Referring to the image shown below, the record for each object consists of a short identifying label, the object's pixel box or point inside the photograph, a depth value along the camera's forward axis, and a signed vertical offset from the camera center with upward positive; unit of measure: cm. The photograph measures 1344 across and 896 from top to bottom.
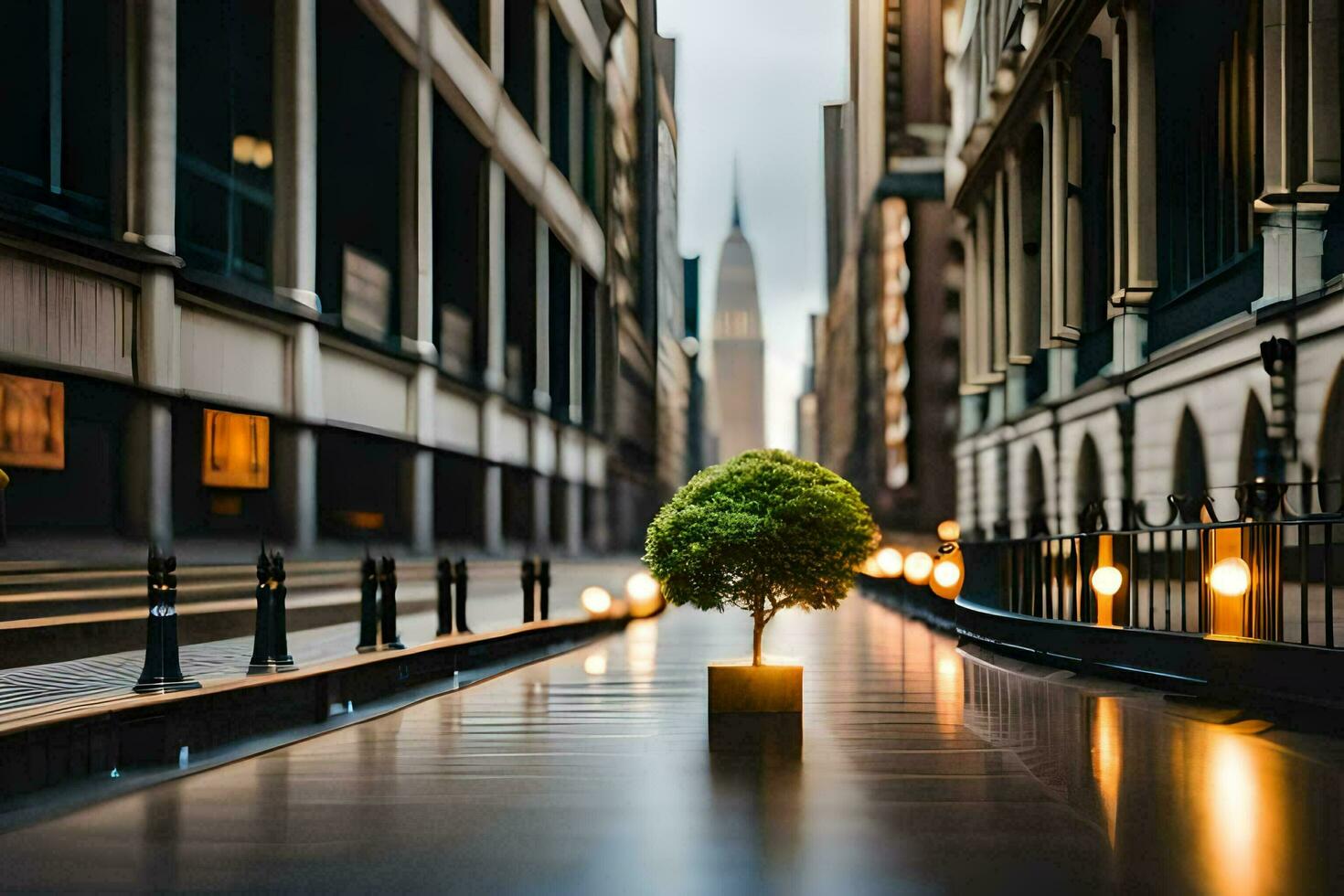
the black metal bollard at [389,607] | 1603 -120
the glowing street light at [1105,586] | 1650 -96
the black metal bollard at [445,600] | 1852 -127
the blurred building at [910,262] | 7219 +1272
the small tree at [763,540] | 1193 -31
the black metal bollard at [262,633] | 1240 -114
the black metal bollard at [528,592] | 2280 -145
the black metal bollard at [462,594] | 1927 -125
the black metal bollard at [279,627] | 1273 -113
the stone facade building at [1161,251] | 2425 +567
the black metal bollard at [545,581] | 2423 -136
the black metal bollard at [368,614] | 1562 -124
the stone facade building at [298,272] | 1631 +389
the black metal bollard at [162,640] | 1022 -100
